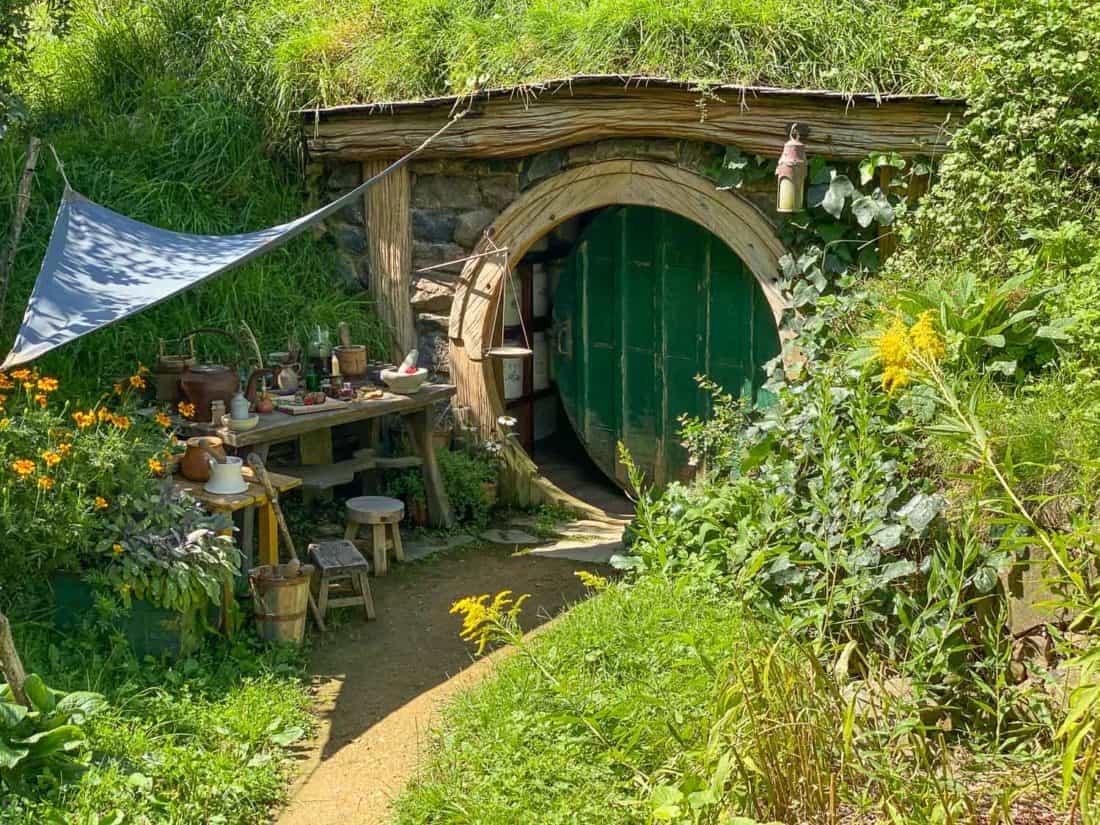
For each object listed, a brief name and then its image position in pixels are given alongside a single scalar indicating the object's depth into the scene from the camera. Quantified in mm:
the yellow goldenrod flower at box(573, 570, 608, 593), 3688
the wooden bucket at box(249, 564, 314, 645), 5285
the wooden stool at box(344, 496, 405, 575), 6441
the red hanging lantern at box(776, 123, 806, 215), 5938
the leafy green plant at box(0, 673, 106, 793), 3922
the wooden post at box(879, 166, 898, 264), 5988
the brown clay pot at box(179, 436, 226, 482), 5641
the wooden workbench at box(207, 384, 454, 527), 6215
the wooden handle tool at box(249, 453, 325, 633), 5629
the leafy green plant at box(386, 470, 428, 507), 7250
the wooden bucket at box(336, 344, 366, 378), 7000
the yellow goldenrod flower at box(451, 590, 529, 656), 3123
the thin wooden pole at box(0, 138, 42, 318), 5961
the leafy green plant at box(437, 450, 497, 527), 7289
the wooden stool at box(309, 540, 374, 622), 5734
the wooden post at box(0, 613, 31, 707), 3984
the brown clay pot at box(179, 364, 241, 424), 6125
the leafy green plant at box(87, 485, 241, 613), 4930
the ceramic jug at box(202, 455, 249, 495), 5504
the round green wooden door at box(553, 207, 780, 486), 7059
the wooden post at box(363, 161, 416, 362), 7438
